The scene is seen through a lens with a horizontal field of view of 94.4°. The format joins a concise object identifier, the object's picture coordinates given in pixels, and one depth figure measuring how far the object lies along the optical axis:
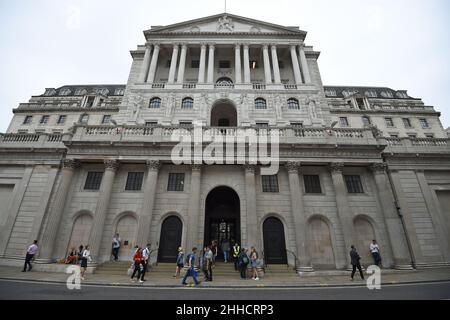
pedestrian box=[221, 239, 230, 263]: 16.53
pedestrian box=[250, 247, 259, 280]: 12.81
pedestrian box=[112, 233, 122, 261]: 15.62
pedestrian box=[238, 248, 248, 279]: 13.00
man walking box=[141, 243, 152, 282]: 12.45
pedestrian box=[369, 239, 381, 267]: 14.55
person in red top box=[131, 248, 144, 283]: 11.37
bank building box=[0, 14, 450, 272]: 15.91
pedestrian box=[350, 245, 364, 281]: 12.42
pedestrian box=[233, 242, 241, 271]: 14.86
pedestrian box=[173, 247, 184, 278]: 12.55
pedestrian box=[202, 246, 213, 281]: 11.99
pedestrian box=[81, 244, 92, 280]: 12.10
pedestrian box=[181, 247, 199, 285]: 10.76
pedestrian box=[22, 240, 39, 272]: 13.77
